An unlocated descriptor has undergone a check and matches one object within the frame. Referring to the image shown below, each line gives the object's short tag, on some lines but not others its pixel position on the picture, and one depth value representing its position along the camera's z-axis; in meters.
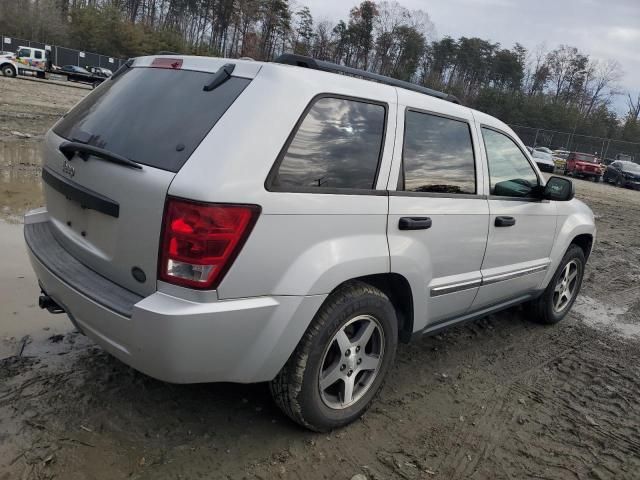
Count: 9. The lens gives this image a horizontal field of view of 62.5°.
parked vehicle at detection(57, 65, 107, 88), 41.34
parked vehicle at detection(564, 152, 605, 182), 29.84
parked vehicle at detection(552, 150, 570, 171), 33.22
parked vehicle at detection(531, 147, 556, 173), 29.94
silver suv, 2.23
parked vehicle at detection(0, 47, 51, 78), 33.06
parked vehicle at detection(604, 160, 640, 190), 27.66
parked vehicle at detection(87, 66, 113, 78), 43.19
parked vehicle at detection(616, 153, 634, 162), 41.28
